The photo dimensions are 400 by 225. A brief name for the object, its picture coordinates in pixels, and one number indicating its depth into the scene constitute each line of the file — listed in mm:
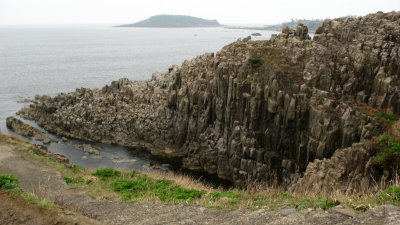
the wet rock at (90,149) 65938
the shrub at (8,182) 19703
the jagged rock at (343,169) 37125
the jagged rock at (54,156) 37156
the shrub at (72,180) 28297
